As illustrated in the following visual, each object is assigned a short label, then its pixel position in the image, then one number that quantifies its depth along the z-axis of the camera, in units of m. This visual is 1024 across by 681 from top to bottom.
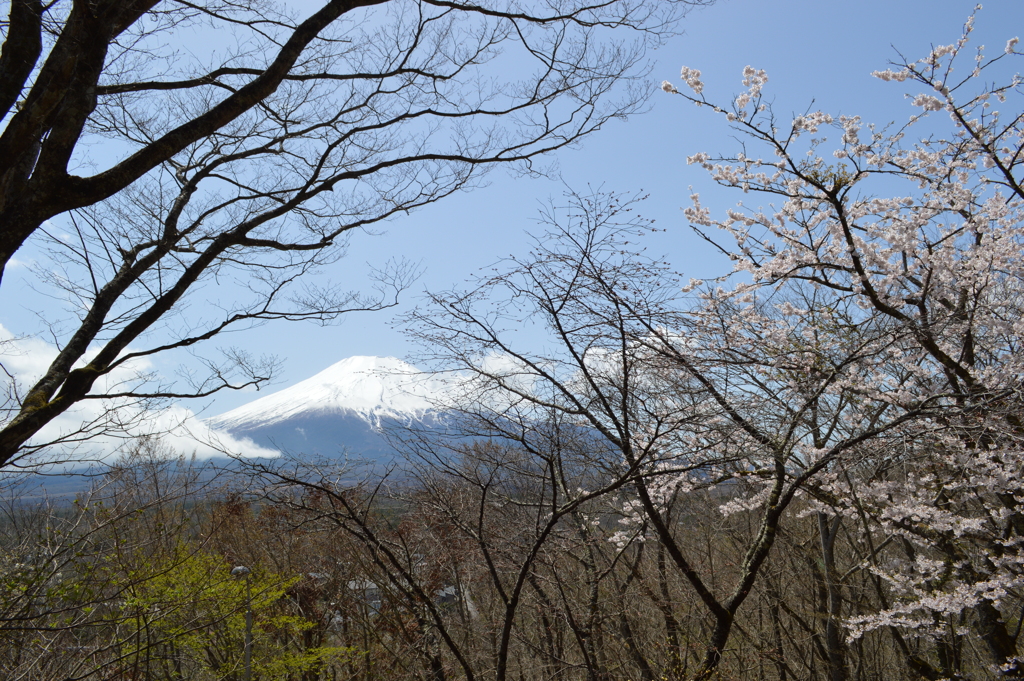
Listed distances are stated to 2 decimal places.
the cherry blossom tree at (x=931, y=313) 4.94
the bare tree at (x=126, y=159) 2.55
